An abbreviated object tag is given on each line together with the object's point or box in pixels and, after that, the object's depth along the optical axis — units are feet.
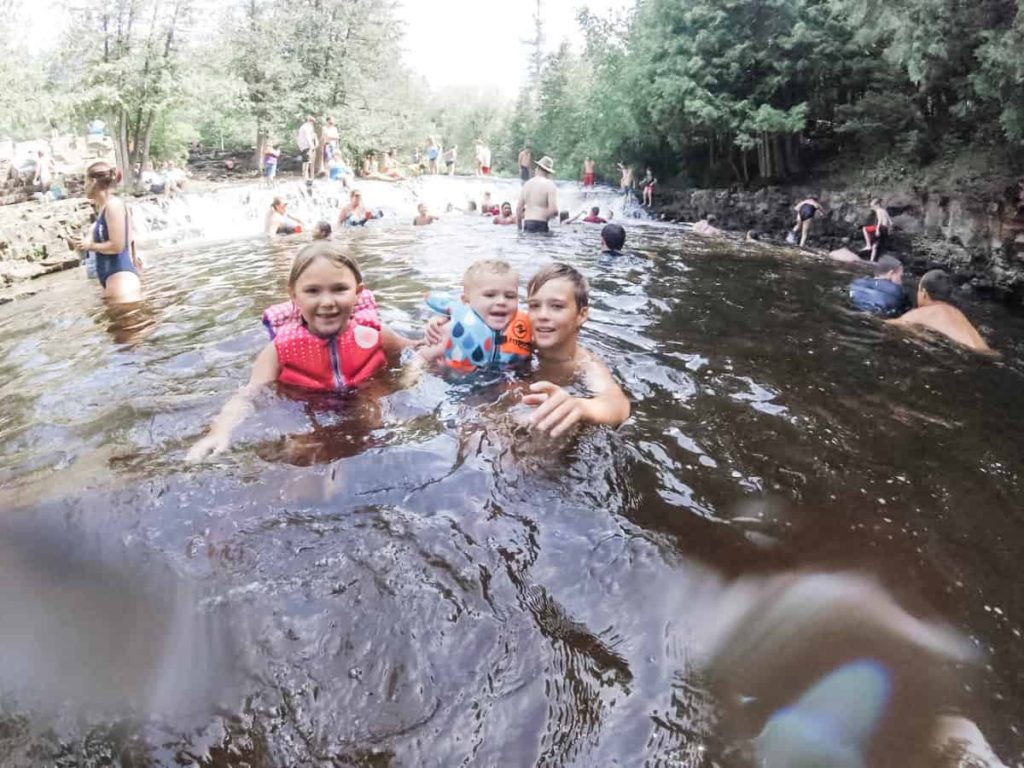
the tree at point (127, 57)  57.36
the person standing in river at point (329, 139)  68.03
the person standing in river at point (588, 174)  89.71
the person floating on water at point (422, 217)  51.98
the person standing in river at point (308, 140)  66.03
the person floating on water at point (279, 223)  44.55
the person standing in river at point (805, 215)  47.38
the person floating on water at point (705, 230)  48.93
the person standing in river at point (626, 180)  80.28
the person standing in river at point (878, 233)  41.52
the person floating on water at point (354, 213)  52.49
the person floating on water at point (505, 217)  51.47
